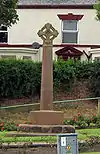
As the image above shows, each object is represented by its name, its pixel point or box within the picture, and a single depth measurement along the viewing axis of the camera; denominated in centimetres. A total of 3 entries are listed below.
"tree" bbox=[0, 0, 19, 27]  1901
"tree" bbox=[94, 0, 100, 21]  2093
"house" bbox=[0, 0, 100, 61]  2685
